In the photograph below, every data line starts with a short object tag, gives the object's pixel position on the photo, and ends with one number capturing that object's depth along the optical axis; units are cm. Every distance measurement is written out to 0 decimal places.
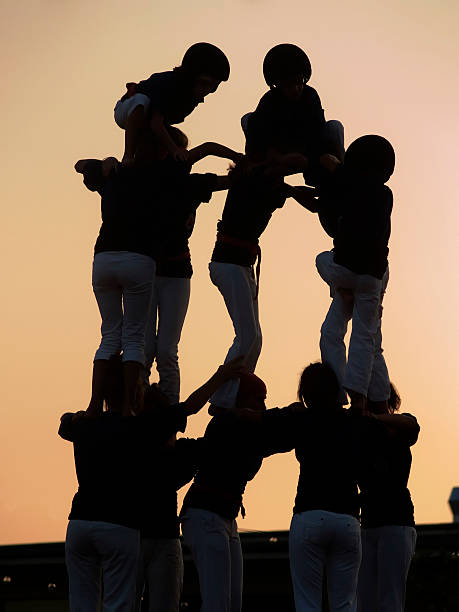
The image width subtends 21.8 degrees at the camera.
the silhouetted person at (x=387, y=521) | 1059
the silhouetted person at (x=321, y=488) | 997
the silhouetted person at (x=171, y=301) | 1206
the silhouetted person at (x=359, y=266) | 1139
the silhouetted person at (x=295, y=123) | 1190
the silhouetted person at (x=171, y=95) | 1185
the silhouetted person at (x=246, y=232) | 1204
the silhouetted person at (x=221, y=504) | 1020
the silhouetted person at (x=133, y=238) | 1134
